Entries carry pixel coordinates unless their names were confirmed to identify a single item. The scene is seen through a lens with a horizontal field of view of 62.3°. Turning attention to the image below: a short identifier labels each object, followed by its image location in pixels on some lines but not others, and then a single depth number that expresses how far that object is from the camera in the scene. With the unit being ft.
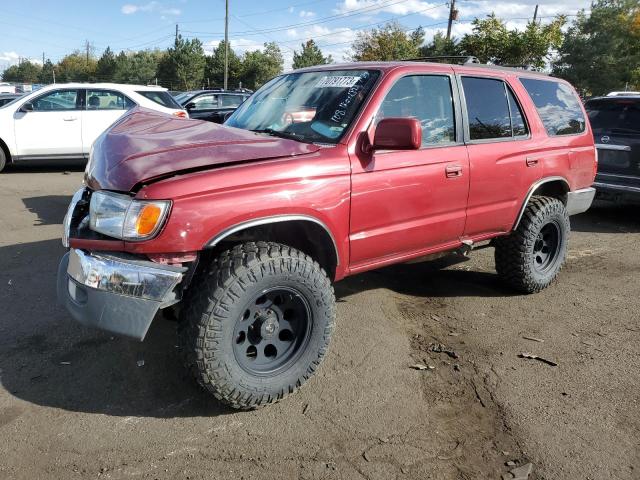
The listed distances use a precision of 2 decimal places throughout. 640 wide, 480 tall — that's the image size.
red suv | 8.50
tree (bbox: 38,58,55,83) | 278.48
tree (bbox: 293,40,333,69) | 153.03
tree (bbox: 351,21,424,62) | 117.91
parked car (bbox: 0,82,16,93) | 86.57
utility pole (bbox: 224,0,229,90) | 127.75
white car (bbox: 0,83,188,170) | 31.35
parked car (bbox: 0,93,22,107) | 42.91
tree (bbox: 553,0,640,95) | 112.78
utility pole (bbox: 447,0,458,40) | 101.55
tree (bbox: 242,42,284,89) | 163.53
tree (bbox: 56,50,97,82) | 231.50
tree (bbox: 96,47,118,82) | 204.23
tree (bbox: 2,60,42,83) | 297.22
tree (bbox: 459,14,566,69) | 76.18
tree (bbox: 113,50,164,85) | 197.47
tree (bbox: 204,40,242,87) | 164.46
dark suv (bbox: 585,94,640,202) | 23.59
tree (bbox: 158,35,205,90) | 162.81
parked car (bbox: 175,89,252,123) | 43.91
